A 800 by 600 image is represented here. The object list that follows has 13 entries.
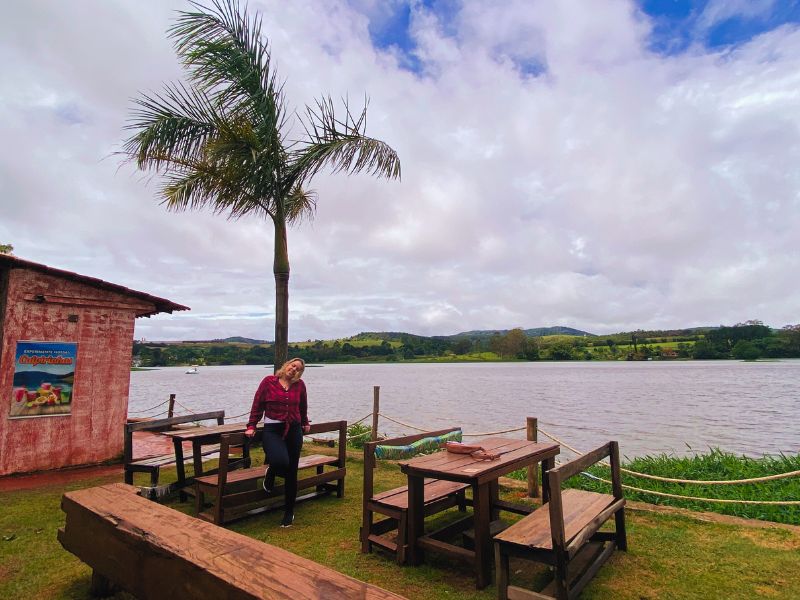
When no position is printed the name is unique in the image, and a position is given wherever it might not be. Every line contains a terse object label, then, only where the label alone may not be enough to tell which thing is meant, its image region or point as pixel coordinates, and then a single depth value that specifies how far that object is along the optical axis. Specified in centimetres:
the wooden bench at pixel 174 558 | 209
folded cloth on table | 438
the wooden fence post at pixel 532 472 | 661
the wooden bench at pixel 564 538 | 321
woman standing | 529
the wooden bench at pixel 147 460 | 599
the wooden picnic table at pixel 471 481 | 388
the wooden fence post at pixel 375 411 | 1084
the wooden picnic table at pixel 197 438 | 584
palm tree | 915
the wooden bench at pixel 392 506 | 433
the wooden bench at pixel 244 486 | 519
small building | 754
